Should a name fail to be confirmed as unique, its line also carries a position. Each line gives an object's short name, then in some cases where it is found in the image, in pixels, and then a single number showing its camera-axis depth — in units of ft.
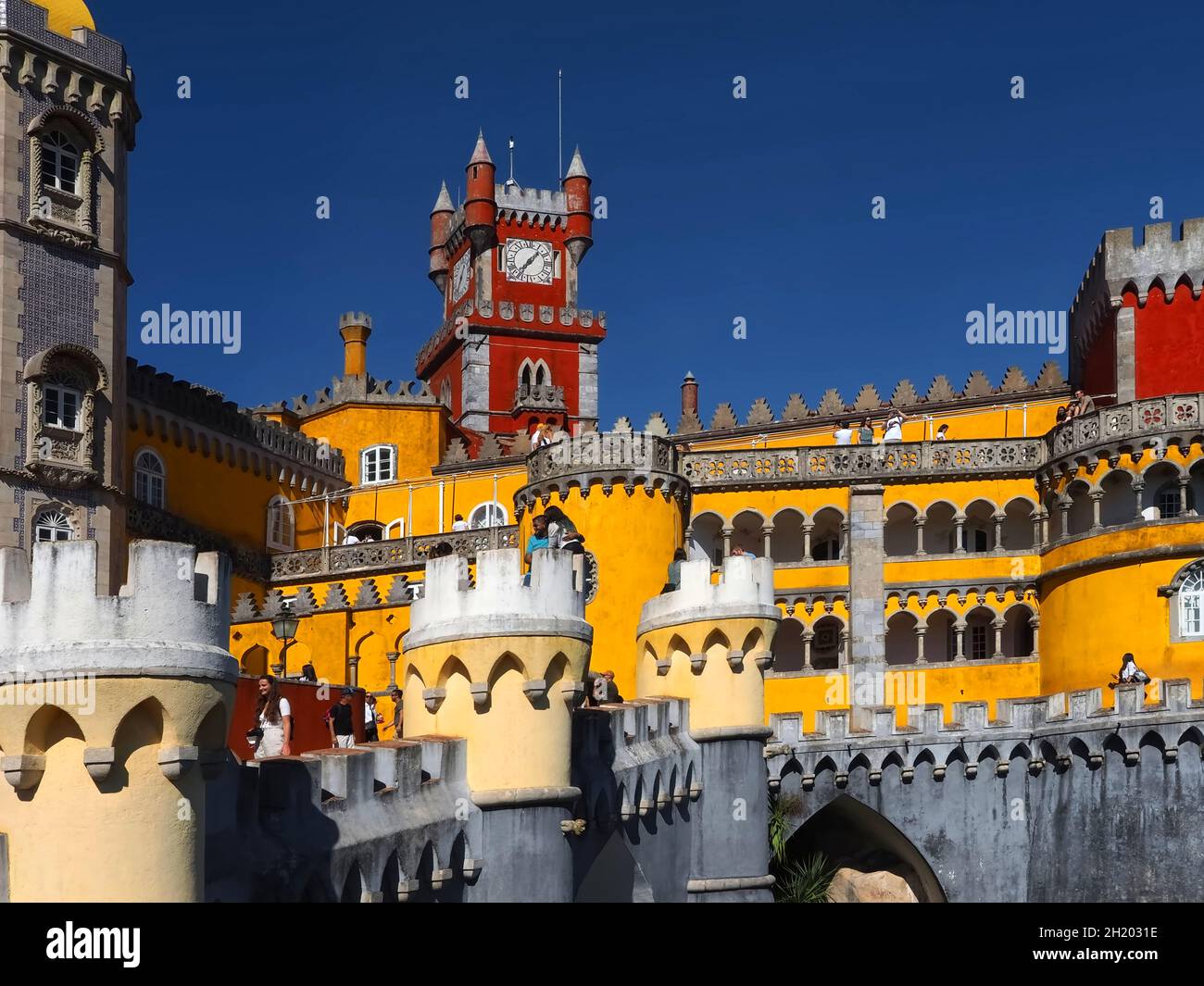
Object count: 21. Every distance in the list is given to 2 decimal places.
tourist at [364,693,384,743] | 91.56
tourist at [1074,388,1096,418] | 159.87
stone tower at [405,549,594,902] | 67.56
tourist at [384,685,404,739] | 111.74
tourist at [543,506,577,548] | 144.39
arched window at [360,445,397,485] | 202.59
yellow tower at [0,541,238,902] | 46.57
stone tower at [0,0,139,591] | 134.41
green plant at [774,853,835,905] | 128.36
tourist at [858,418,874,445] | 167.22
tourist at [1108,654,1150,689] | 136.05
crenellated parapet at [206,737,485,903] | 53.93
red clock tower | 275.59
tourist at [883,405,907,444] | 165.89
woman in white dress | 77.25
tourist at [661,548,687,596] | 95.20
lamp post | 109.81
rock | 135.33
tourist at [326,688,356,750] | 82.63
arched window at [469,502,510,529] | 182.91
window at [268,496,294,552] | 184.65
